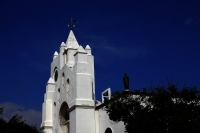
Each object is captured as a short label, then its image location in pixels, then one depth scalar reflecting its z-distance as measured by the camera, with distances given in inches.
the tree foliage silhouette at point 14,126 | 910.3
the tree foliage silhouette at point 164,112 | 636.7
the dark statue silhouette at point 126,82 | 930.7
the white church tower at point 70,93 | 1016.2
